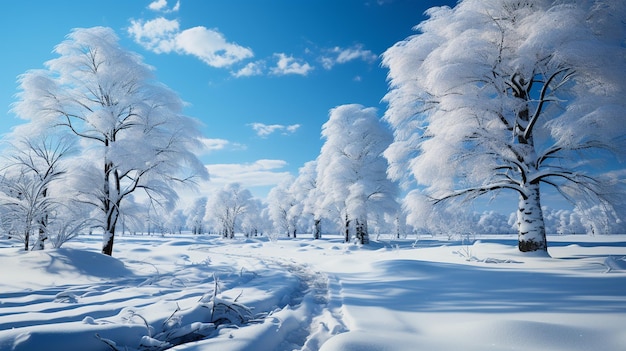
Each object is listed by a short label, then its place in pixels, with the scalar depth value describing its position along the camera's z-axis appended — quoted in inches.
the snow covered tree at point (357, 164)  662.9
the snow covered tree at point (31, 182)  347.9
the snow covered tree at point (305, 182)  1286.9
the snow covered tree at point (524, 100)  245.3
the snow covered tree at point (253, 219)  1844.4
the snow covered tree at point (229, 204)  1743.4
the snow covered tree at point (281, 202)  1744.6
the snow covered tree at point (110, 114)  368.2
